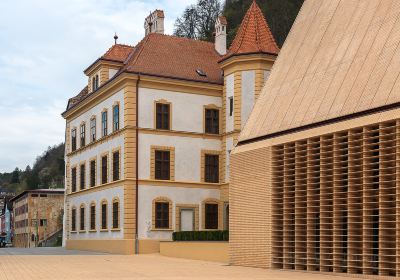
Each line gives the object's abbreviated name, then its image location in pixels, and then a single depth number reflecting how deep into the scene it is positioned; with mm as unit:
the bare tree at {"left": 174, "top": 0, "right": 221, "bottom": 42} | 95750
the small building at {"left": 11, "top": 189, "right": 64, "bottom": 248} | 103812
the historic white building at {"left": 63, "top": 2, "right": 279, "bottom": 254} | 42312
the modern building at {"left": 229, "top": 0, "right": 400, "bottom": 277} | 20156
